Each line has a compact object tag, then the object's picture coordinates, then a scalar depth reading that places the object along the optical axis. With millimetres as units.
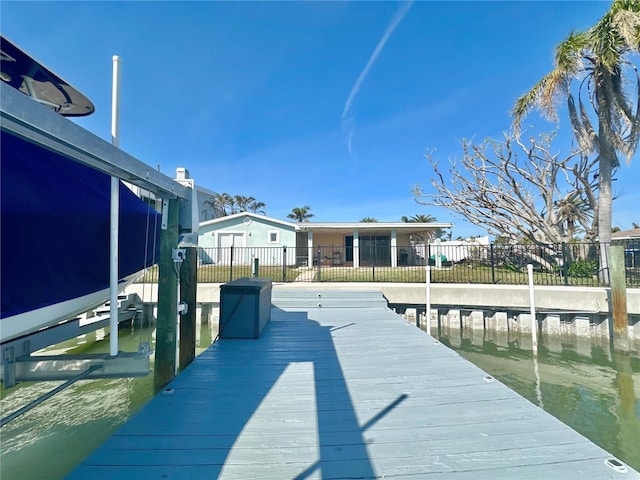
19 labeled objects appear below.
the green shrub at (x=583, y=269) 9844
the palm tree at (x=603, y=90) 9406
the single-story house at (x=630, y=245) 8484
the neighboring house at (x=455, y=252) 19353
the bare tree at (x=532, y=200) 13898
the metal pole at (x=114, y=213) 2221
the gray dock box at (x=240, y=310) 4336
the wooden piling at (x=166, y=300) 3062
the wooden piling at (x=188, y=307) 3631
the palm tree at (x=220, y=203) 31855
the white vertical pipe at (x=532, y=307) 6662
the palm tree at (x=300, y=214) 39156
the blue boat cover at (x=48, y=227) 1858
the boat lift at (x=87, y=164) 1286
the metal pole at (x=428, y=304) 7504
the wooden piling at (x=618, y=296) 6617
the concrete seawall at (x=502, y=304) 7348
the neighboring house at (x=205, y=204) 28434
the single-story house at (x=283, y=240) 17672
